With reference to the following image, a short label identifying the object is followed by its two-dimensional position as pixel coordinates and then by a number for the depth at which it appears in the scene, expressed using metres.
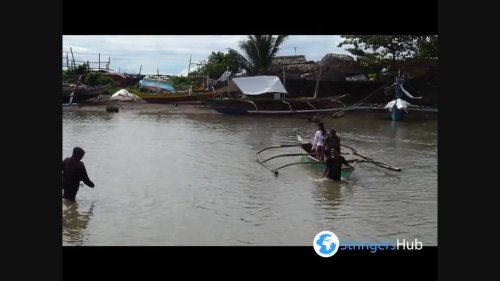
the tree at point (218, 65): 34.03
